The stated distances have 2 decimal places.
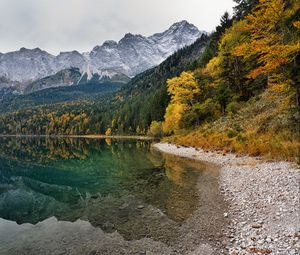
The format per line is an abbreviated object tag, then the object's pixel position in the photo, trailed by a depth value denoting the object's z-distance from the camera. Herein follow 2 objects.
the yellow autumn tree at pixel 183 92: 56.56
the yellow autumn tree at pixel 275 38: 21.52
